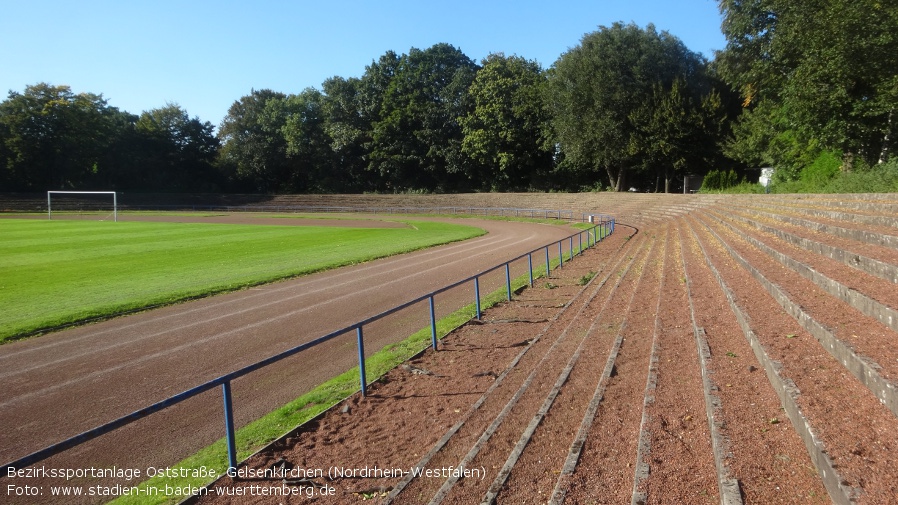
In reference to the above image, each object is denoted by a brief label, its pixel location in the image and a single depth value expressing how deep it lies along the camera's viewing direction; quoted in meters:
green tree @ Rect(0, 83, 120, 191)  65.38
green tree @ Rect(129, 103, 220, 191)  74.75
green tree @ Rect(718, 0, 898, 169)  21.45
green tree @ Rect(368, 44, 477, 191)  65.06
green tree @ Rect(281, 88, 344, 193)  70.94
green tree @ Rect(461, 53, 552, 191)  59.59
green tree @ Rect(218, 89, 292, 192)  72.94
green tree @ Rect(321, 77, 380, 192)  69.44
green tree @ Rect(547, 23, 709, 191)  48.34
